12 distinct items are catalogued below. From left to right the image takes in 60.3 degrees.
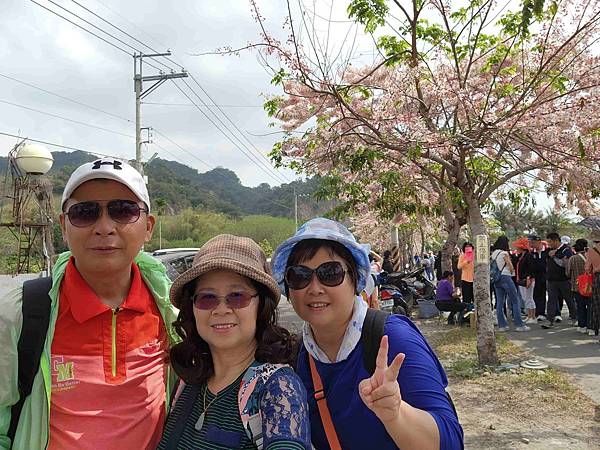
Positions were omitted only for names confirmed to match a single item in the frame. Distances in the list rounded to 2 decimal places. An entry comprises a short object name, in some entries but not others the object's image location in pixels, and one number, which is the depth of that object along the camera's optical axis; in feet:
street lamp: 29.53
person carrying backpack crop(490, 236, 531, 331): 30.91
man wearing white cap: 5.41
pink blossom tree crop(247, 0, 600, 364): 19.92
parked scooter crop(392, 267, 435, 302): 43.18
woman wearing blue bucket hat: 4.80
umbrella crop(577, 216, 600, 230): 25.45
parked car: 26.55
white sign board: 21.76
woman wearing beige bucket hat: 4.88
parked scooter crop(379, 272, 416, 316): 35.61
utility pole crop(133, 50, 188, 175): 70.35
